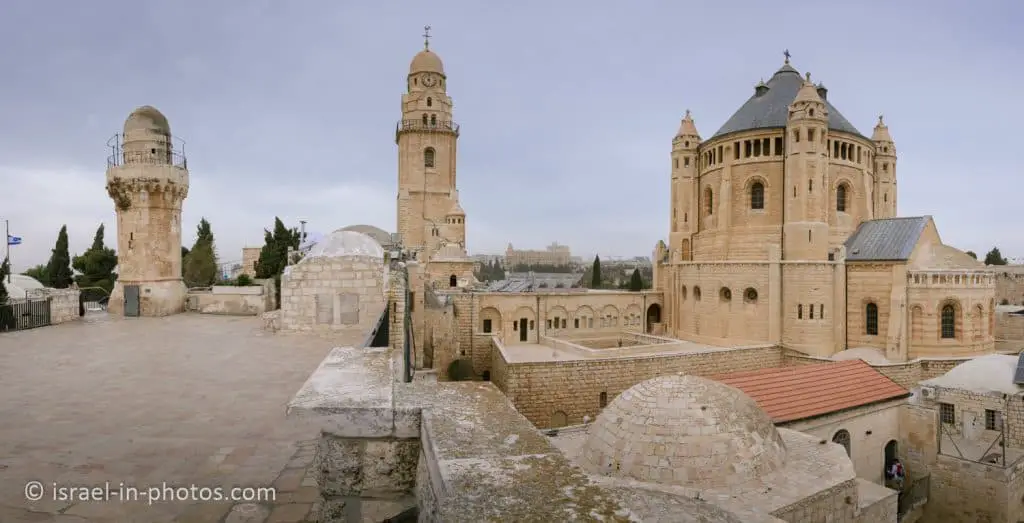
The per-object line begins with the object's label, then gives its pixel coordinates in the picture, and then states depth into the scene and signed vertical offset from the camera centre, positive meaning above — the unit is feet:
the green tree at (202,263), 121.19 -0.23
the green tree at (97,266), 115.44 -0.84
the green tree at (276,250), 113.60 +2.55
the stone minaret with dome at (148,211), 59.11 +5.69
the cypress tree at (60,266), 113.60 -0.81
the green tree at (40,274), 118.81 -2.87
